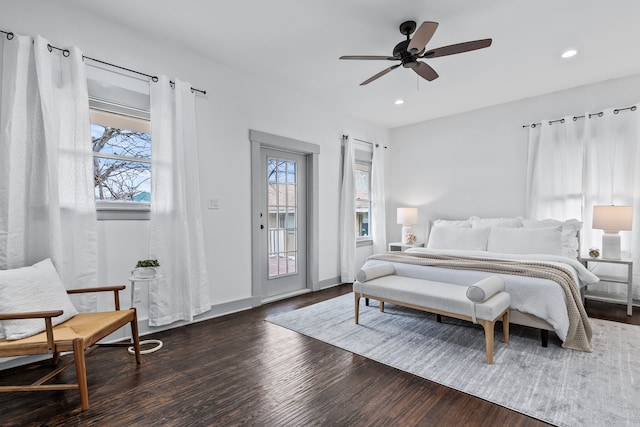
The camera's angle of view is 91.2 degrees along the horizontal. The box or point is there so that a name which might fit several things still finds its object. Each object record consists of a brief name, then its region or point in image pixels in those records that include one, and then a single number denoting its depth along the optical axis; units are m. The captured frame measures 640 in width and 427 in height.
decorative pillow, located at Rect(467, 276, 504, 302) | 2.38
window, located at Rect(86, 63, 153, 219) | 2.73
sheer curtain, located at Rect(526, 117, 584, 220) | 4.11
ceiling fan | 2.28
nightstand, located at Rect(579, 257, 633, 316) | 3.41
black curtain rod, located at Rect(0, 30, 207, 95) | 2.27
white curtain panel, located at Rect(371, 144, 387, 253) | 5.61
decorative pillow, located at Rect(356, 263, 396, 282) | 3.17
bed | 2.56
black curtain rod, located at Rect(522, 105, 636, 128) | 3.74
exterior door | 4.11
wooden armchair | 1.75
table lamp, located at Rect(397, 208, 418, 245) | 5.41
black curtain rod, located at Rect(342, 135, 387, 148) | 5.07
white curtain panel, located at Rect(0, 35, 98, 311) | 2.25
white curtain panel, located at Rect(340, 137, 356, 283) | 5.00
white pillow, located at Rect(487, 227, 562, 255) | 3.63
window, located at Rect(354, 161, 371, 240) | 5.51
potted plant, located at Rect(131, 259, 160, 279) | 2.63
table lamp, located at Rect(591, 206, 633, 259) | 3.48
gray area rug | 1.85
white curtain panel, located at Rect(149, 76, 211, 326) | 2.96
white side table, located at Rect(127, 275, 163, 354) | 2.60
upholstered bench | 2.38
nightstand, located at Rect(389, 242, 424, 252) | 5.27
